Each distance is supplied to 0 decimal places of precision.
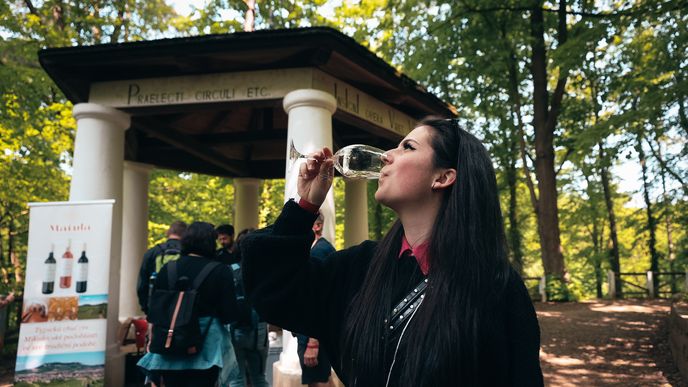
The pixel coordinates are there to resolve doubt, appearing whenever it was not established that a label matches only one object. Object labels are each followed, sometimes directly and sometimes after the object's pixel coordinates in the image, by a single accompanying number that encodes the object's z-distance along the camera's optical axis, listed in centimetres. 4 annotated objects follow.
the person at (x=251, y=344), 493
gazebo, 608
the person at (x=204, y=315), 368
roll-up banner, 543
